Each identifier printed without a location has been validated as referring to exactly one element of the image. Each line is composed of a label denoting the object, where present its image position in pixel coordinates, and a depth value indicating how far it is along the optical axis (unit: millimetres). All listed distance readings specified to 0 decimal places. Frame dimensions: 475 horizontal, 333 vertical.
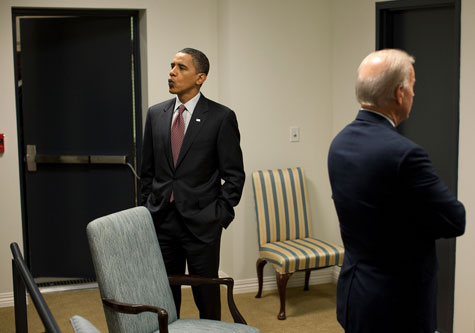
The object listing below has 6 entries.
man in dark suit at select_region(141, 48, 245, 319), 3012
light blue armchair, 2412
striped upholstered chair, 3969
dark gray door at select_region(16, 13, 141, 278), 4301
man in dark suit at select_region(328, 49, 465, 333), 1790
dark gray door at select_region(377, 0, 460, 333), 3439
